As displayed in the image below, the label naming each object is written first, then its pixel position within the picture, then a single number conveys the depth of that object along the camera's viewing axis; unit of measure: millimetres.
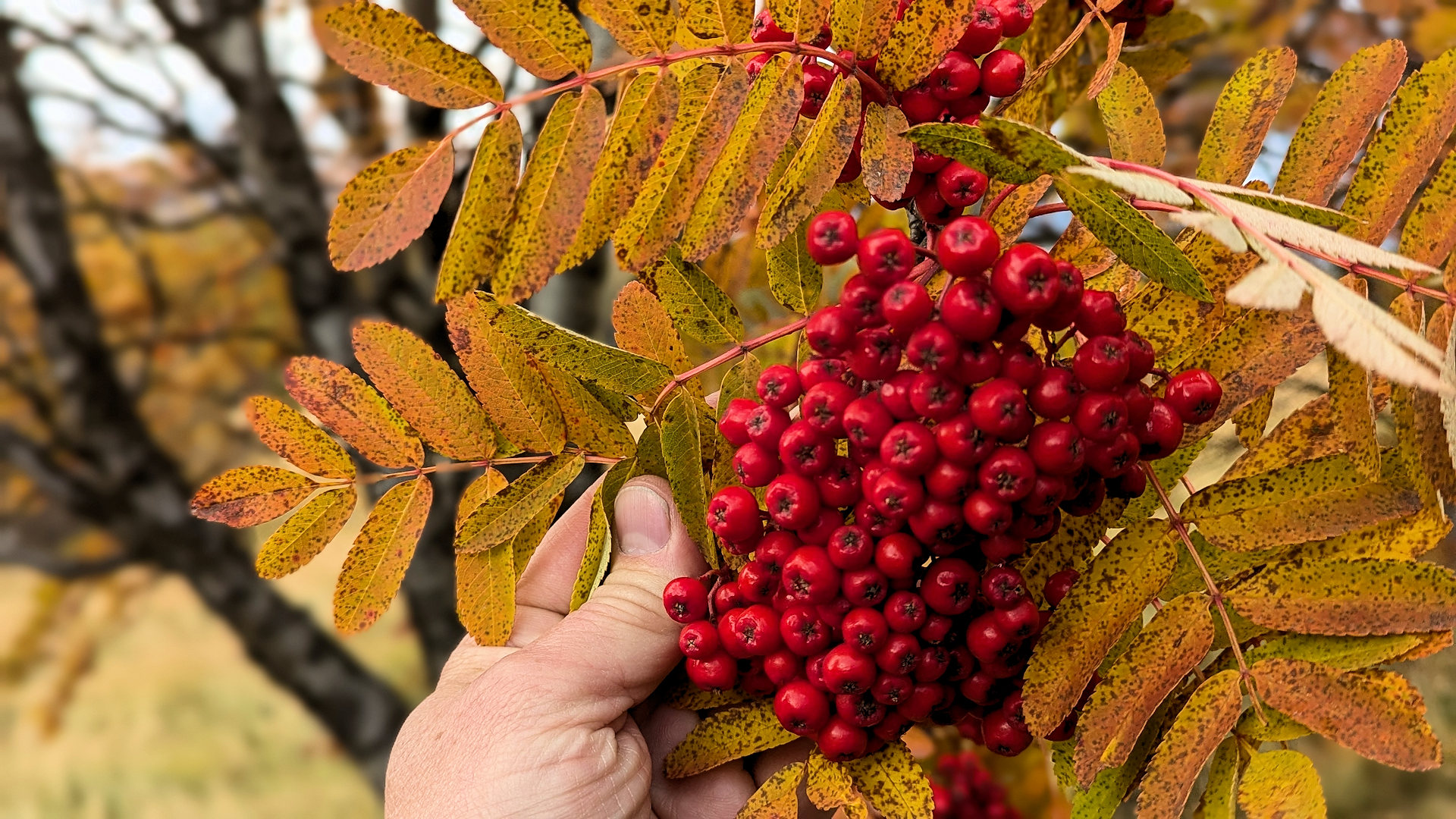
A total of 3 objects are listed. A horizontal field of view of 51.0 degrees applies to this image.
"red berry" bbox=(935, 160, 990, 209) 276
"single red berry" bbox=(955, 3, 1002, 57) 285
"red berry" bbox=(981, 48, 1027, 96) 286
